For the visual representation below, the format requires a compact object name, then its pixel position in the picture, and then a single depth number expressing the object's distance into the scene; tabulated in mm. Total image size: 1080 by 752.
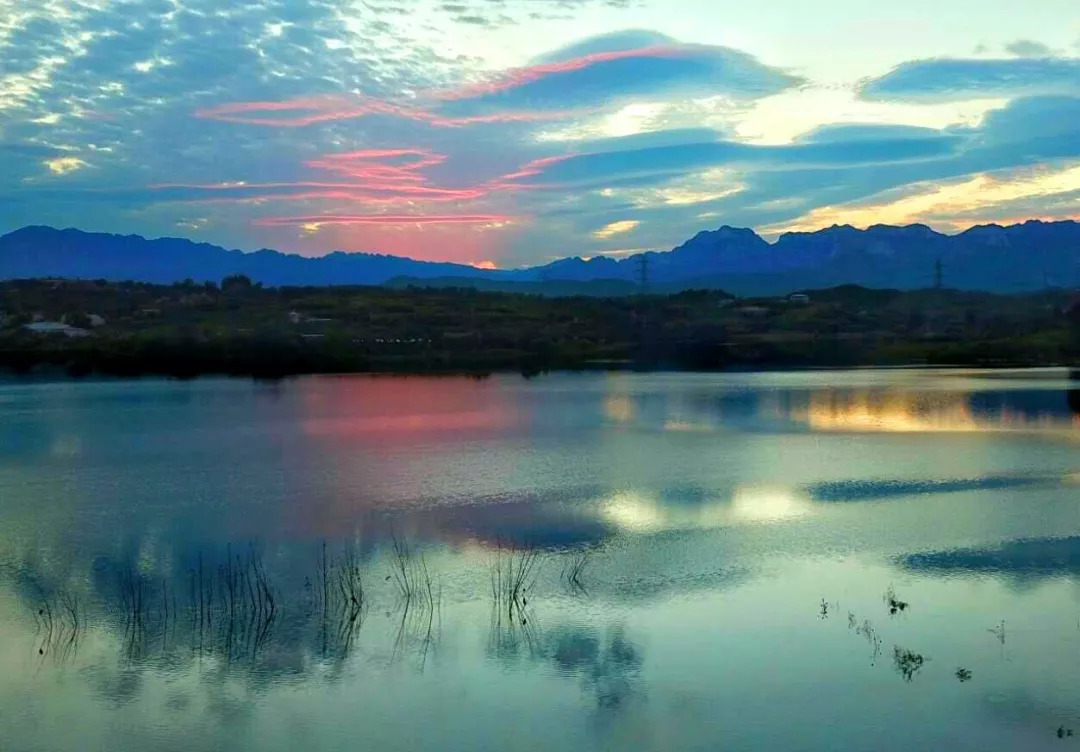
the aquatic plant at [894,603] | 13539
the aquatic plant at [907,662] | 11359
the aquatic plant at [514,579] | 13805
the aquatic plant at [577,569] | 14734
